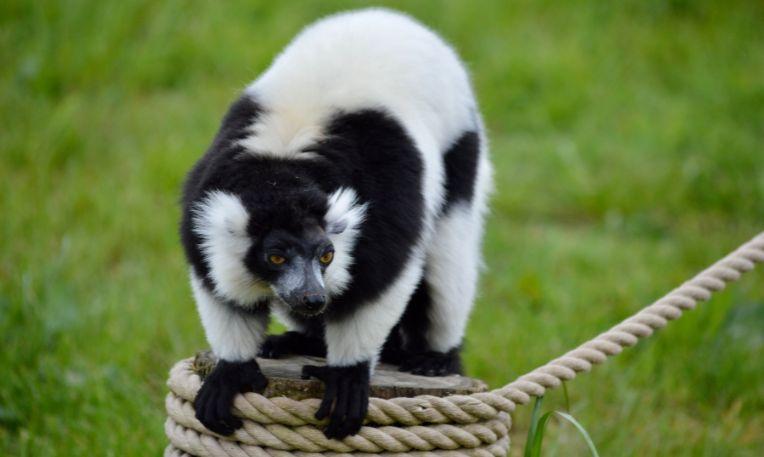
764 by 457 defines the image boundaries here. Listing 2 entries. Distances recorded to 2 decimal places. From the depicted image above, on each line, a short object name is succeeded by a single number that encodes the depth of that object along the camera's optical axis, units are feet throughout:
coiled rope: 19.19
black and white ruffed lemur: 19.70
